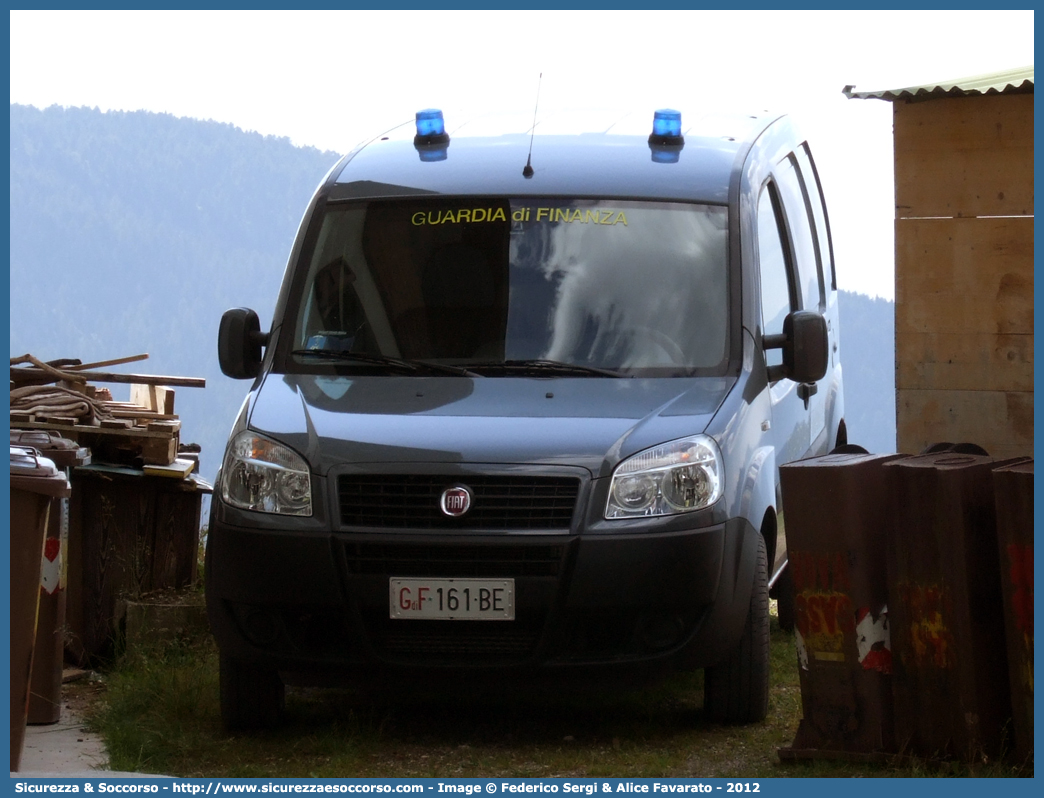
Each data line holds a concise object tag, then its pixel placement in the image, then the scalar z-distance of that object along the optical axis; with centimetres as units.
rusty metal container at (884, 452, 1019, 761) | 1024
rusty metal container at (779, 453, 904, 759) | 1066
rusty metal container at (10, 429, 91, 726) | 1357
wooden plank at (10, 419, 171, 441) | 1616
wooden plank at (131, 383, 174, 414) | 1828
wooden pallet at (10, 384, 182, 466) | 1622
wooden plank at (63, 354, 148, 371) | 1862
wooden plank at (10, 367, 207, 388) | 1787
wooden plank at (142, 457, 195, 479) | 1627
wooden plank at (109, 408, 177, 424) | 1669
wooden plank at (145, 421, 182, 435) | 1636
